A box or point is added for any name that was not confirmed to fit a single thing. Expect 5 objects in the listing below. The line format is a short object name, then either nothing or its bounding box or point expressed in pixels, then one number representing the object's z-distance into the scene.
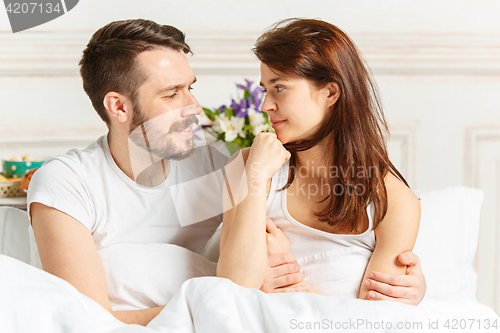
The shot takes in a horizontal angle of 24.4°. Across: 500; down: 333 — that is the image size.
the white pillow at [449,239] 2.26
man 2.01
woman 2.03
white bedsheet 1.83
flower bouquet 2.31
